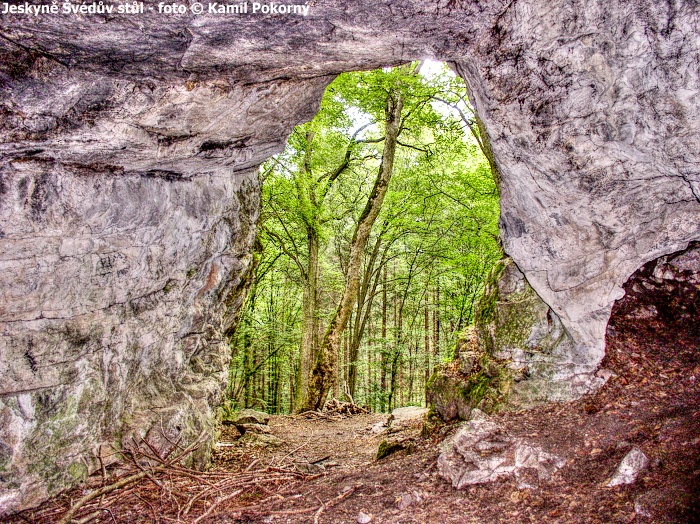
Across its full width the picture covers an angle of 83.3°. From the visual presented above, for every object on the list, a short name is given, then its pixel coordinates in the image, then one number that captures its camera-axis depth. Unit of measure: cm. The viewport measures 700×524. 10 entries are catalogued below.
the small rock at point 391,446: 561
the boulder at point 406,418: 739
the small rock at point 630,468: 319
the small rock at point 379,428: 840
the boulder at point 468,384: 498
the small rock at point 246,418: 883
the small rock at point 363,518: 349
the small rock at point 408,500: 365
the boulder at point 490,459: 369
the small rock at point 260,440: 743
